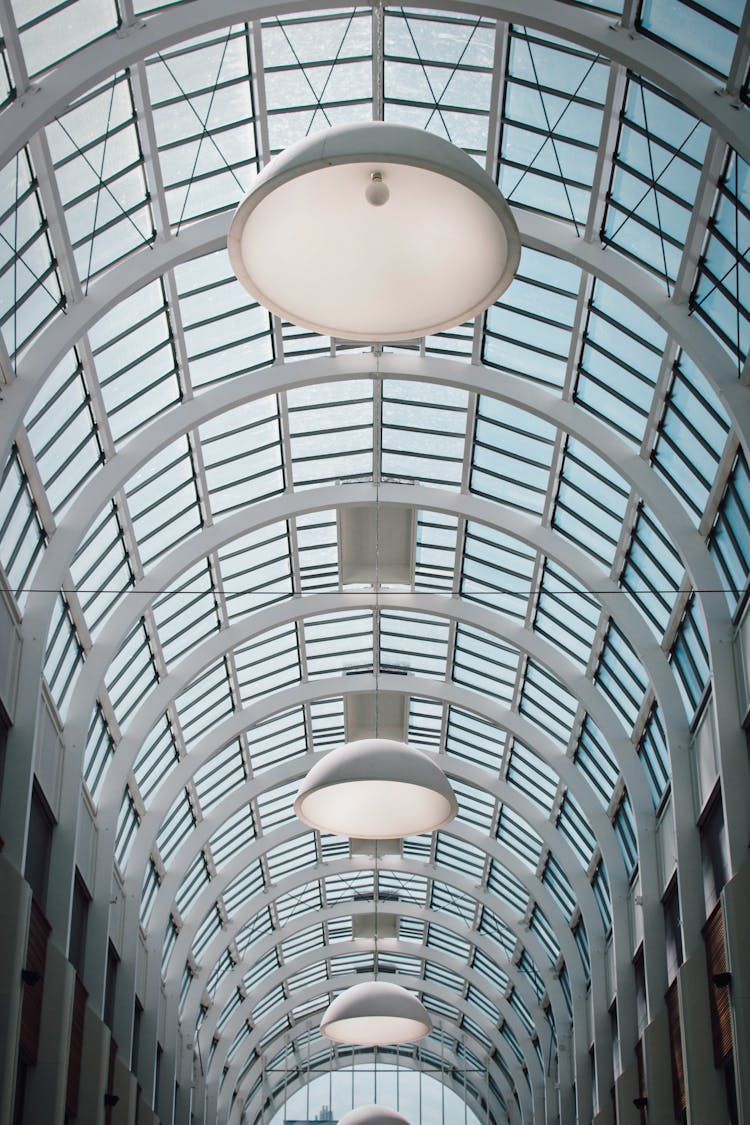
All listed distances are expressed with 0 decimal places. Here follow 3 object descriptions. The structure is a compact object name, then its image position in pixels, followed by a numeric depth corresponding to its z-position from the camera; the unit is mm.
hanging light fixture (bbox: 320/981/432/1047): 45438
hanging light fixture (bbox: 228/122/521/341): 16422
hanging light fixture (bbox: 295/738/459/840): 27734
